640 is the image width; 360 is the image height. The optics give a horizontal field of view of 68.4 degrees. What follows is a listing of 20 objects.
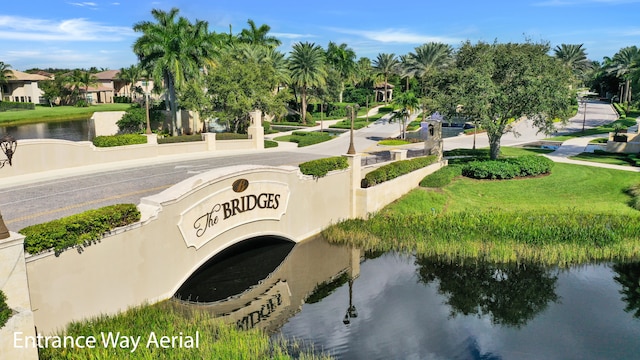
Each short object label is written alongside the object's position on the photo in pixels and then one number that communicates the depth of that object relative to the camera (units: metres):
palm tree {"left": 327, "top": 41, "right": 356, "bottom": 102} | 90.81
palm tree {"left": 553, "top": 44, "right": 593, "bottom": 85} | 101.88
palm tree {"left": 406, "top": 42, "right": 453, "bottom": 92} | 78.38
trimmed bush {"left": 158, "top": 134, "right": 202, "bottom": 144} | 39.50
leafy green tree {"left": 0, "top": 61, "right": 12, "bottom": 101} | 108.37
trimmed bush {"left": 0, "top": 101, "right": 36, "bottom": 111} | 100.81
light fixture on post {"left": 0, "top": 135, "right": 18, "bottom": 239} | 22.98
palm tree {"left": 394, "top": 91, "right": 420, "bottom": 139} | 54.00
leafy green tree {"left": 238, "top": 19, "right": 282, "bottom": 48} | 73.31
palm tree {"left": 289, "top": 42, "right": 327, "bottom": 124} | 66.56
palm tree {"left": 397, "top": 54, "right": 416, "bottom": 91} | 79.94
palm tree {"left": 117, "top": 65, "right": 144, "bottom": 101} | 112.15
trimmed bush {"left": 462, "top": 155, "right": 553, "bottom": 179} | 34.09
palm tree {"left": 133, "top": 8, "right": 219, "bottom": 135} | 45.28
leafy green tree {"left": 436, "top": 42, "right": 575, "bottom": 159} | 33.22
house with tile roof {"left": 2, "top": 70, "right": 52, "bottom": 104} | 113.88
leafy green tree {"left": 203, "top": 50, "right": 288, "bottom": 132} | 44.34
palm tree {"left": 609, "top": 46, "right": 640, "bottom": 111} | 90.25
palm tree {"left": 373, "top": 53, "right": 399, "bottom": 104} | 97.75
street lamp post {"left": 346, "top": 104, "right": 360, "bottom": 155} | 27.99
